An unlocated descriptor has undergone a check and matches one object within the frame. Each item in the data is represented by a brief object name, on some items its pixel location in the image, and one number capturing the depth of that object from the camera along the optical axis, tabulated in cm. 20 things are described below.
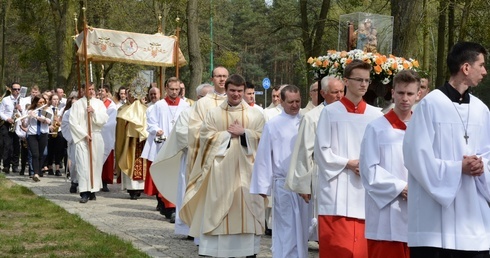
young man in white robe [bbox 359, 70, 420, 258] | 655
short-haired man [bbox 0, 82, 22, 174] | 2228
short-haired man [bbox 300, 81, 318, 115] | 983
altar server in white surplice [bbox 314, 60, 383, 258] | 729
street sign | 4038
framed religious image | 980
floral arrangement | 848
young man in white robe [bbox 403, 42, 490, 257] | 577
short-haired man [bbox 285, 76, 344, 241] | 808
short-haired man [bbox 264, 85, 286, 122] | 1343
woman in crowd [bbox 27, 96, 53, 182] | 2044
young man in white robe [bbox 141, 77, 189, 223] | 1438
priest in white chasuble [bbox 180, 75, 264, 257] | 966
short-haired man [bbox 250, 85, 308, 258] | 882
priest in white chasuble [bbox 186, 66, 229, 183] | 1048
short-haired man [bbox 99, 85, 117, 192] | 1859
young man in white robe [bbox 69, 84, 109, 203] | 1611
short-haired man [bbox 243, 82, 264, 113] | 1258
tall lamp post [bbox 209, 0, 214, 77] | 3462
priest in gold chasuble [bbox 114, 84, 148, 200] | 1716
